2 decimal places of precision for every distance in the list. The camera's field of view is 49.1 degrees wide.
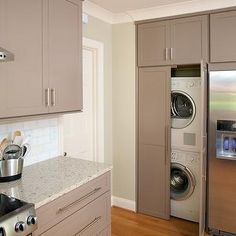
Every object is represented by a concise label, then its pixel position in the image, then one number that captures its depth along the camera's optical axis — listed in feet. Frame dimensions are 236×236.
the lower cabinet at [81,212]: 5.16
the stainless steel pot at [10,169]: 5.75
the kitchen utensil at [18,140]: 6.31
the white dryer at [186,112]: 9.56
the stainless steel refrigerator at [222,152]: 8.53
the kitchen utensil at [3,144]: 5.94
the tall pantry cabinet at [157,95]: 9.48
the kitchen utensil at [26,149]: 6.37
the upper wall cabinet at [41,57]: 5.40
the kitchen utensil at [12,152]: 5.81
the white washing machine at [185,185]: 9.77
